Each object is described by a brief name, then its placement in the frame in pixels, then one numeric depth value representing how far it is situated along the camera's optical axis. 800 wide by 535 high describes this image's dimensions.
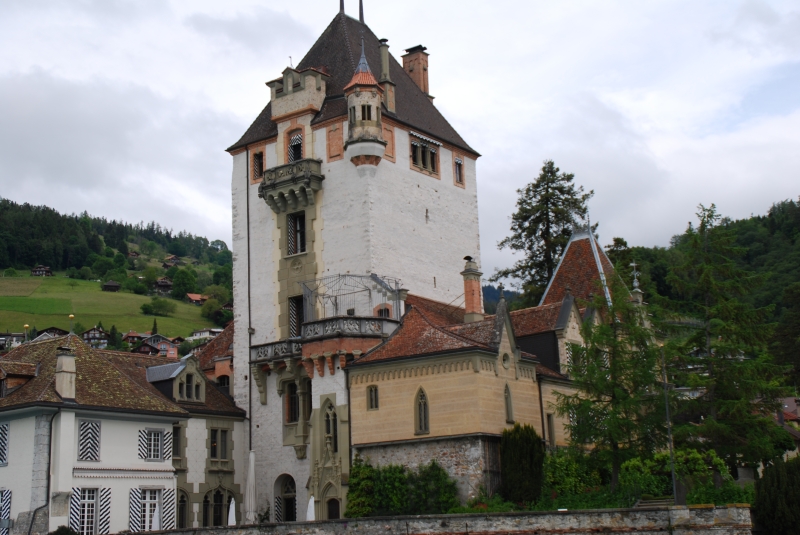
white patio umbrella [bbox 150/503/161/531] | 43.09
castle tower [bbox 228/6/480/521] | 45.18
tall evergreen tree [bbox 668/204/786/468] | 38.91
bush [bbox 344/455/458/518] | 38.28
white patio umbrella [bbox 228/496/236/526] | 40.98
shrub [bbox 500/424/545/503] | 38.12
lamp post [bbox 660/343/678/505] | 33.41
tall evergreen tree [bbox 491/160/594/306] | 60.50
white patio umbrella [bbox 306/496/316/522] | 40.91
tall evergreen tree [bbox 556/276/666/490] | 38.16
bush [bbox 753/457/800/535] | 31.20
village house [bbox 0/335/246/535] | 40.41
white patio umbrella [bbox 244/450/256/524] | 45.84
